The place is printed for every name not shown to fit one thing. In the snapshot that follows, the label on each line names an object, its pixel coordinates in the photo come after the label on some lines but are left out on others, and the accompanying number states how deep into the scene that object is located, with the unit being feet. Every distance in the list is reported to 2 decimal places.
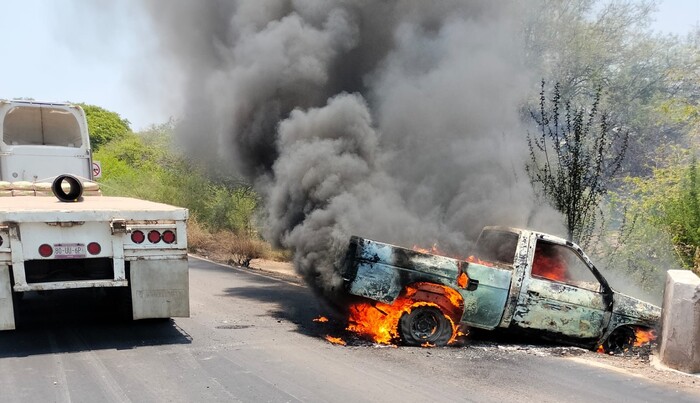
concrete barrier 18.72
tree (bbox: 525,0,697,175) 56.65
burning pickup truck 20.05
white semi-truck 17.25
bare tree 31.81
